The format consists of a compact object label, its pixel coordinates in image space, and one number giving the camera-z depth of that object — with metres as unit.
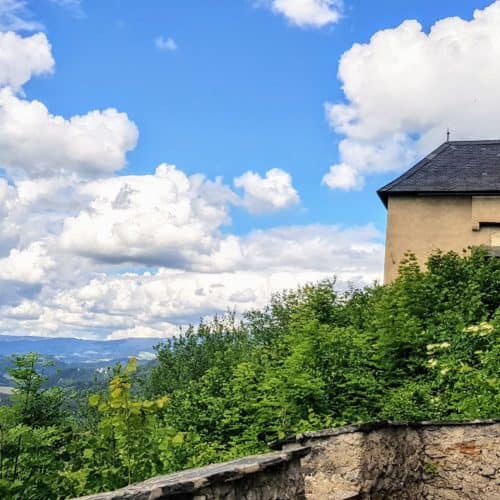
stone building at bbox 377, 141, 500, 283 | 23.67
